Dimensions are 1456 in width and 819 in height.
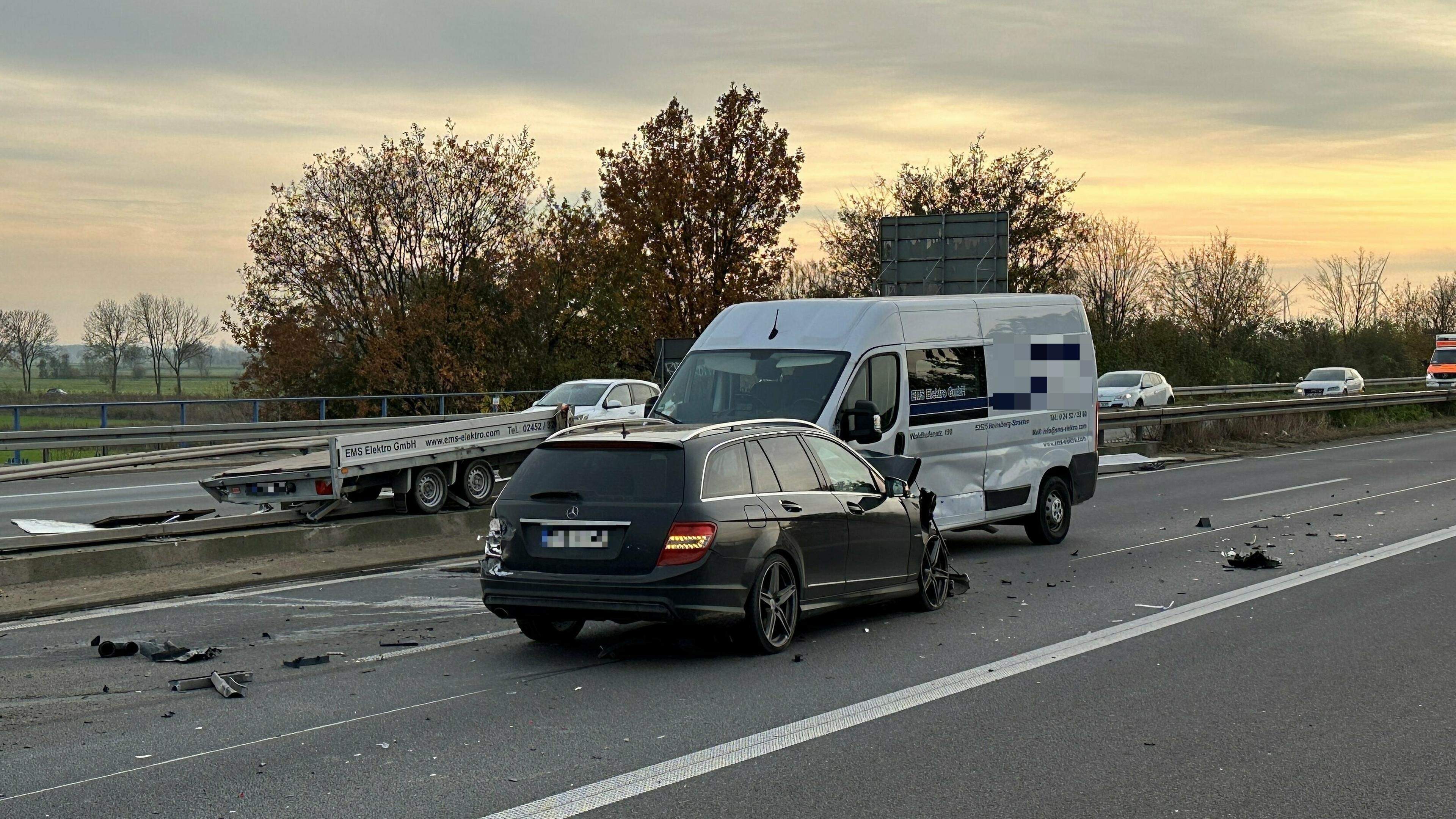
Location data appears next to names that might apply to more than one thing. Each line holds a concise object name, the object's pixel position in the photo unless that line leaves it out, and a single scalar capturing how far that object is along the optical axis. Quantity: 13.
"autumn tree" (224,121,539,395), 42.34
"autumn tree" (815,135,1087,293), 61.12
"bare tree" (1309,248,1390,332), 98.06
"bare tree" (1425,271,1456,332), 94.12
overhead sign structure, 31.73
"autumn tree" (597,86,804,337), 43.34
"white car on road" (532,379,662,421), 27.23
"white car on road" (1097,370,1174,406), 43.22
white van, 12.15
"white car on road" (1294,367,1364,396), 52.81
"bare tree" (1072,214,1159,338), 73.44
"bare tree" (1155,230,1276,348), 73.44
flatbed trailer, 13.74
